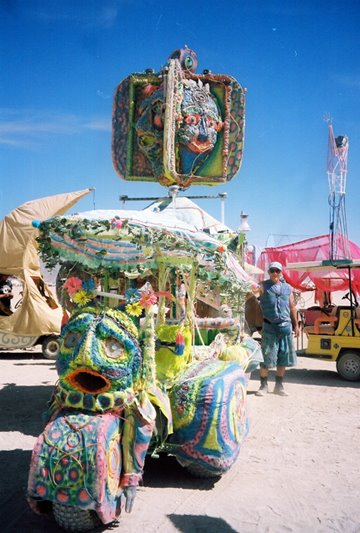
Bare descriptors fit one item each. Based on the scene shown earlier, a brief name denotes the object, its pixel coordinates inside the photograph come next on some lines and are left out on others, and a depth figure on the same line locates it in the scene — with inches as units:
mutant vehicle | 129.6
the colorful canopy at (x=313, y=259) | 587.8
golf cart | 351.9
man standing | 291.9
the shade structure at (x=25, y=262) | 423.5
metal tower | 362.0
